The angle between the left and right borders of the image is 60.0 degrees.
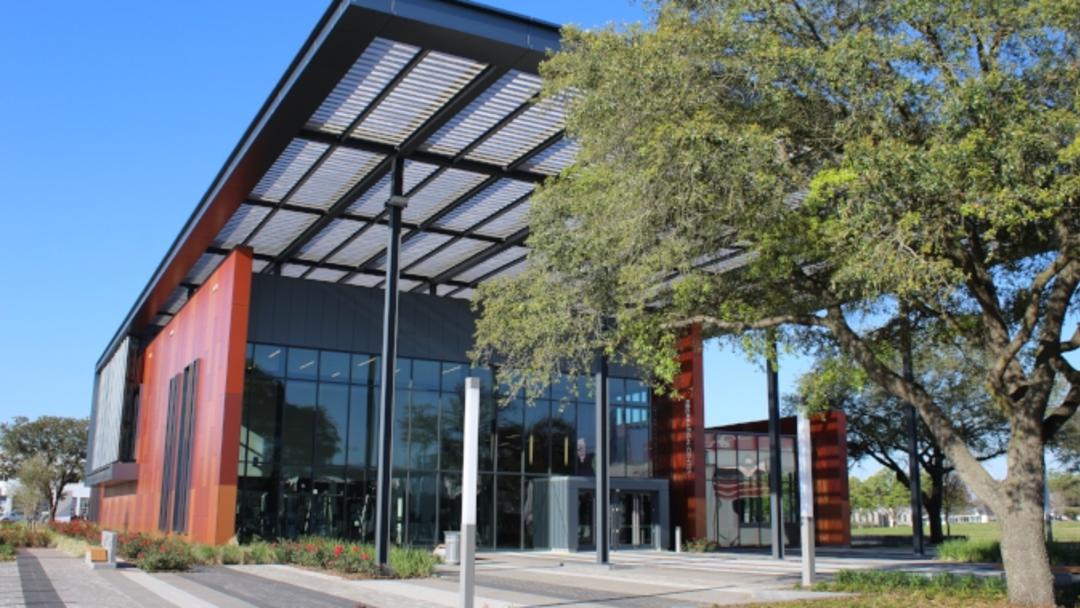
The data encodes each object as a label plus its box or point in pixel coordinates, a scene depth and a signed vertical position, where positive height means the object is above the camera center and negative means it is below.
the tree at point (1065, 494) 91.93 -1.66
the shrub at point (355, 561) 19.98 -1.94
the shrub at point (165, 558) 21.14 -2.03
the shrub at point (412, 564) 20.11 -1.98
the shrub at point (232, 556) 23.86 -2.18
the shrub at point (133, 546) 23.55 -1.94
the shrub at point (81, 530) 30.29 -2.23
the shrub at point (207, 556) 23.77 -2.17
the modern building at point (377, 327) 19.20 +4.85
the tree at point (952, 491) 61.84 -0.94
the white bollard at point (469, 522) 11.38 -0.59
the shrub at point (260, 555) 24.17 -2.16
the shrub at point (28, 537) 32.34 -2.41
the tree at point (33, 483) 73.56 -1.21
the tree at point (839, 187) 10.71 +3.57
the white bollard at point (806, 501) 16.75 -0.44
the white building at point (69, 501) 79.62 -3.42
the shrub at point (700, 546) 34.62 -2.58
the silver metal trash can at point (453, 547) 24.36 -1.92
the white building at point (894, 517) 141.88 -6.56
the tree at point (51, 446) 84.06 +1.92
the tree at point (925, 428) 42.75 +2.45
